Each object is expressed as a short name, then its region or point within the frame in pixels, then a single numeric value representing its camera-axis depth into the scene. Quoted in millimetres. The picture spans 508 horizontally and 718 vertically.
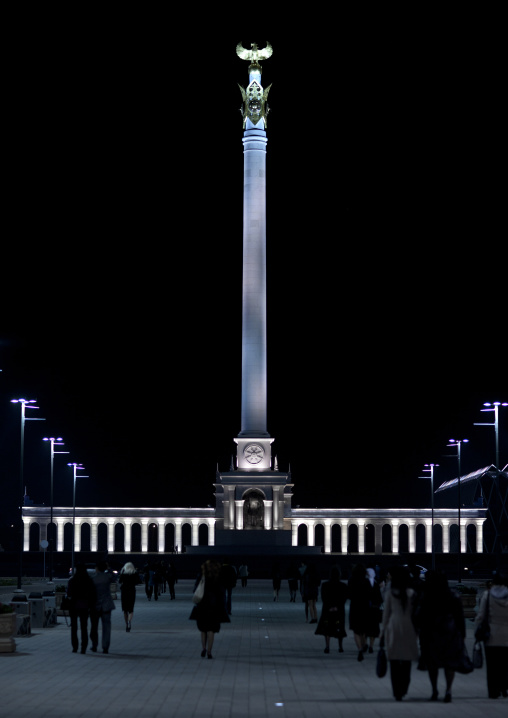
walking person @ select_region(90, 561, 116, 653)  33875
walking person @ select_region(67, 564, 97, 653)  33438
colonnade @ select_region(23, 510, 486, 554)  131500
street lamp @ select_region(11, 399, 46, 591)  64181
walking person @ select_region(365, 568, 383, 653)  33406
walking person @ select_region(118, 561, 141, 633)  40469
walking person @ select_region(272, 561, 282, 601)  64812
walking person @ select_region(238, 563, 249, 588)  78875
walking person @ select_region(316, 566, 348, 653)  34125
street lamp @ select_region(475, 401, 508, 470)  70462
